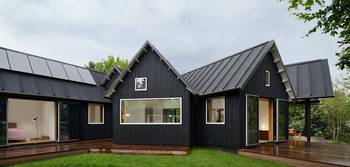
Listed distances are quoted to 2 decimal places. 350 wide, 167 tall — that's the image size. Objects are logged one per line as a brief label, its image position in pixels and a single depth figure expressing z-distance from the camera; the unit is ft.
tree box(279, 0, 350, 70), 18.12
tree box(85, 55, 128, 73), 125.80
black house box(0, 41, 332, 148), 37.50
